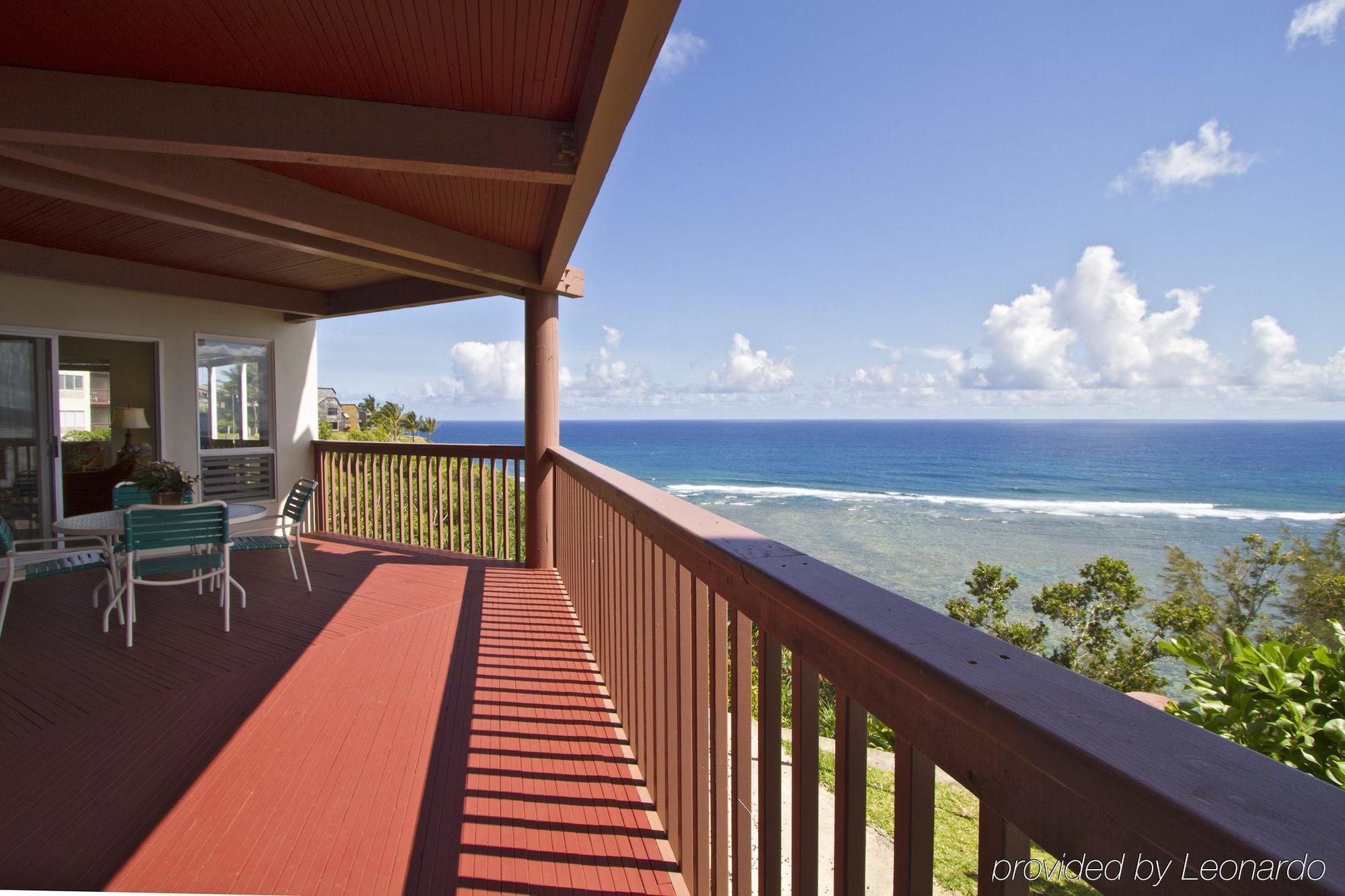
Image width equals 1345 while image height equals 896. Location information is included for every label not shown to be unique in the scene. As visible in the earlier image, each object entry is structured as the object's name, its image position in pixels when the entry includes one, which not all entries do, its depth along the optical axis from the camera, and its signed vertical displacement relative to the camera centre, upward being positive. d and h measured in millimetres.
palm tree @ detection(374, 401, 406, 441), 28641 +337
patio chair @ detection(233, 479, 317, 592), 4477 -714
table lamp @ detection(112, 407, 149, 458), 5602 +56
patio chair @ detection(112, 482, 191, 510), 4473 -488
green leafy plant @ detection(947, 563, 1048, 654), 10930 -3168
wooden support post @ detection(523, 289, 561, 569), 4895 +63
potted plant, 4020 -352
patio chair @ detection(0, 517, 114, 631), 3430 -820
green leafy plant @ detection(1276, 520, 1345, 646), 10656 -3126
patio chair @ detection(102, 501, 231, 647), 3426 -620
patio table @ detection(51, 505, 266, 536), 3707 -585
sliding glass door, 5020 -75
